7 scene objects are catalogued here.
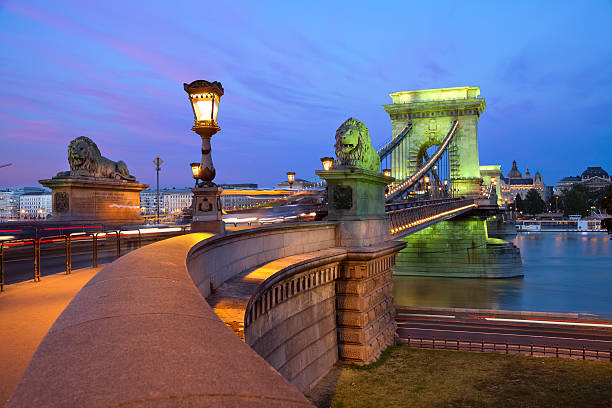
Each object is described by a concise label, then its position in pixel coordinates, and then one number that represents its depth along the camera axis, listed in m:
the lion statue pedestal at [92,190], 15.14
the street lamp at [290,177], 31.00
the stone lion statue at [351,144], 14.08
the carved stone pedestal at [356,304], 13.37
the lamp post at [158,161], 22.77
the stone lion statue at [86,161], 15.58
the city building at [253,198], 33.36
